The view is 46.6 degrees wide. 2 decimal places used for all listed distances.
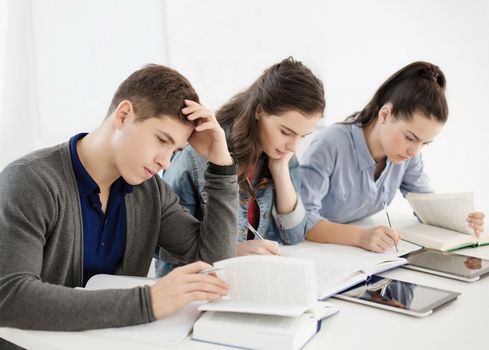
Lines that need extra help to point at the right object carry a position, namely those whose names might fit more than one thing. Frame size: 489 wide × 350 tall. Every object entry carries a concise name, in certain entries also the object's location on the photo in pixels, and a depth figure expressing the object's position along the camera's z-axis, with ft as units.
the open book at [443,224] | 5.33
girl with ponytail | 5.86
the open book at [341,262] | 4.05
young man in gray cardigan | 3.25
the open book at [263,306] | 3.09
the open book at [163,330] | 3.11
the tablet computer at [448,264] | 4.41
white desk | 3.12
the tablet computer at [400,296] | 3.67
